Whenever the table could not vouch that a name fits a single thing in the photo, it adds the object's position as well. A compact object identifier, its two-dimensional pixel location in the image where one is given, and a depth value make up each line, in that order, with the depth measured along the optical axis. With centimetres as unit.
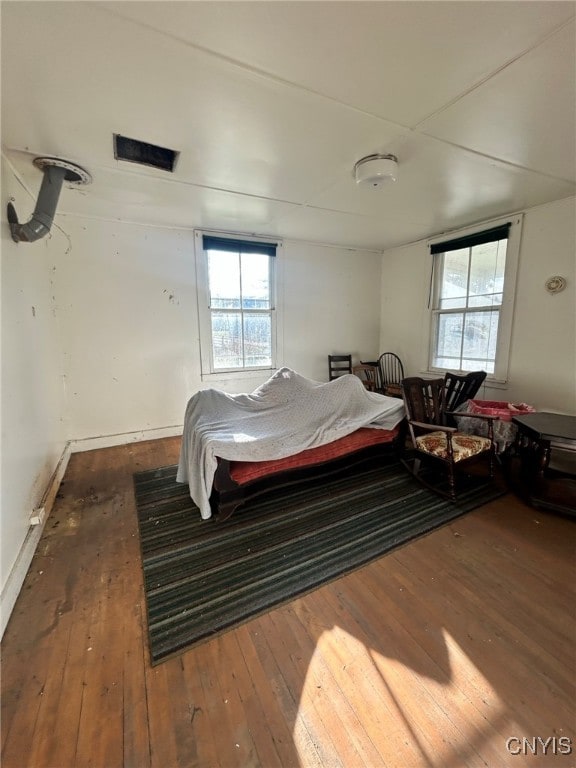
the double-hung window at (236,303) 388
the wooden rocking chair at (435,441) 245
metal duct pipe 204
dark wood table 224
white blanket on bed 216
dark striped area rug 154
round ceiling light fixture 210
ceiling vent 197
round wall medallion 295
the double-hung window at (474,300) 341
